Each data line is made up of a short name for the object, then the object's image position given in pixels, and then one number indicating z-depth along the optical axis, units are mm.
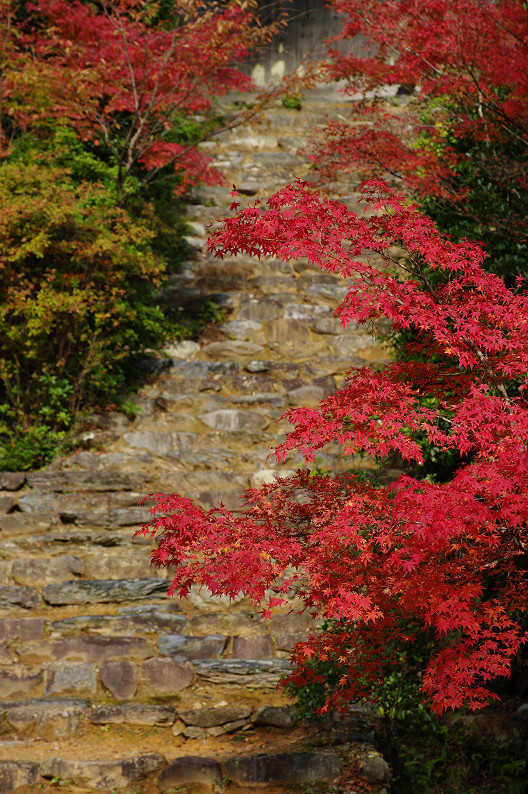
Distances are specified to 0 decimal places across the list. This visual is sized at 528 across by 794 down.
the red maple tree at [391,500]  4973
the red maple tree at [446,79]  11320
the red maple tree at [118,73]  14359
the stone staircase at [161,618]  7203
